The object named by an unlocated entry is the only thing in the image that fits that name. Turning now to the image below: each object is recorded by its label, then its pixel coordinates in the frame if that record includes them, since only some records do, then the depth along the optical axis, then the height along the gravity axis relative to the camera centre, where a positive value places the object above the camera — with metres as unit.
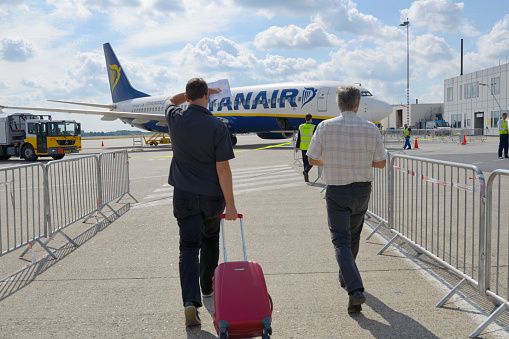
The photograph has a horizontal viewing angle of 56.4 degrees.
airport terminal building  50.97 +4.49
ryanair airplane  24.39 +1.81
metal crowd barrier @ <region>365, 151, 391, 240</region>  6.47 -0.89
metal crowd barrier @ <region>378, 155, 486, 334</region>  3.89 -1.18
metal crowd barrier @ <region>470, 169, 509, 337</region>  3.49 -1.30
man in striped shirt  4.03 -0.21
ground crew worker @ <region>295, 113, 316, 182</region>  12.25 +0.09
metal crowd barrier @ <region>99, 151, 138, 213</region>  8.63 -0.66
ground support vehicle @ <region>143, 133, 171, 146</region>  41.38 +0.13
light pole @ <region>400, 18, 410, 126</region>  51.45 +7.03
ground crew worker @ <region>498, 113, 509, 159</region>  18.61 +0.07
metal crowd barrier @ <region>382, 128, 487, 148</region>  37.12 +0.13
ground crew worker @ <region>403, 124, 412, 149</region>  25.47 +0.09
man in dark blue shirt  3.73 -0.26
